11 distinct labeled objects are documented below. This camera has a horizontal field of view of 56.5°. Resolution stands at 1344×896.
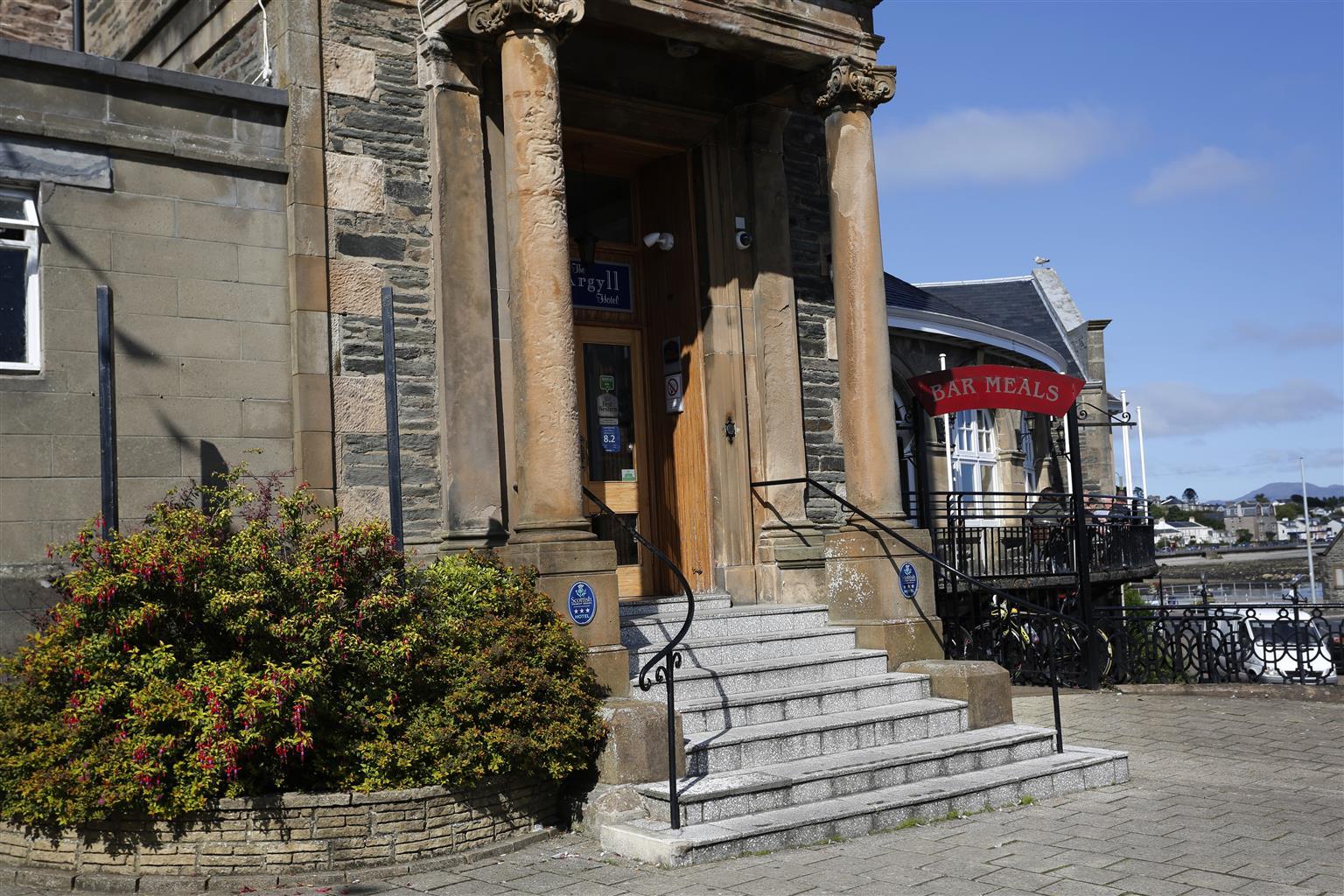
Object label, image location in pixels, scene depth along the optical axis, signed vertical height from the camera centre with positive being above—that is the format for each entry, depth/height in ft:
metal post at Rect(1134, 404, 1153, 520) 101.71 +6.01
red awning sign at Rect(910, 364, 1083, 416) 42.65 +5.35
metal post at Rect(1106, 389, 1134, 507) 93.61 +5.55
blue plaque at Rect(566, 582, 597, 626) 25.76 -0.76
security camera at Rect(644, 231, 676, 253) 35.53 +9.11
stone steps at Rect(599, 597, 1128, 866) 22.25 -4.12
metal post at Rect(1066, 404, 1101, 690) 40.68 -0.54
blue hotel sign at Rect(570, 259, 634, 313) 34.86 +7.87
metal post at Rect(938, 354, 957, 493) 63.16 +6.35
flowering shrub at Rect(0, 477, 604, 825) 19.85 -1.66
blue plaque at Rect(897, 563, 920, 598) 32.09 -0.76
